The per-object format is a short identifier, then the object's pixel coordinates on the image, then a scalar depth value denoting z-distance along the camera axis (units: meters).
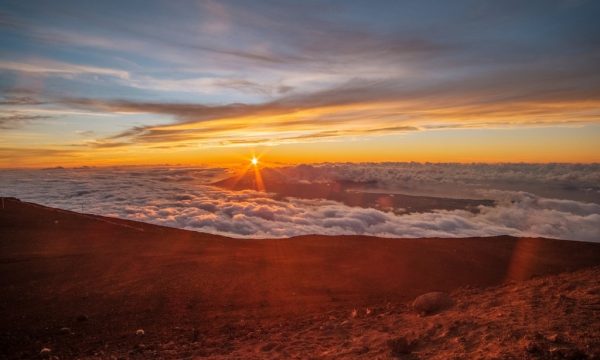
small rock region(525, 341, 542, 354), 5.34
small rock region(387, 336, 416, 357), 6.41
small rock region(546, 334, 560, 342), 5.67
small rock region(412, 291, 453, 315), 8.88
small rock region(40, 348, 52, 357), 7.57
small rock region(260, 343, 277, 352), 7.56
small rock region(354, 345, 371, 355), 6.77
